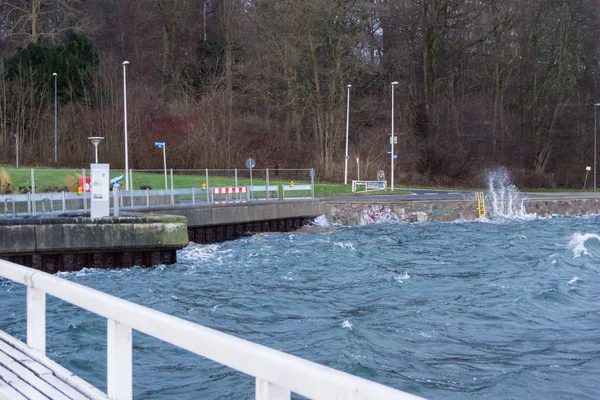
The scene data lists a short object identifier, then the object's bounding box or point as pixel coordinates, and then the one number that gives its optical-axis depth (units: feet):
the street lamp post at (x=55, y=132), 175.63
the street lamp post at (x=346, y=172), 167.63
